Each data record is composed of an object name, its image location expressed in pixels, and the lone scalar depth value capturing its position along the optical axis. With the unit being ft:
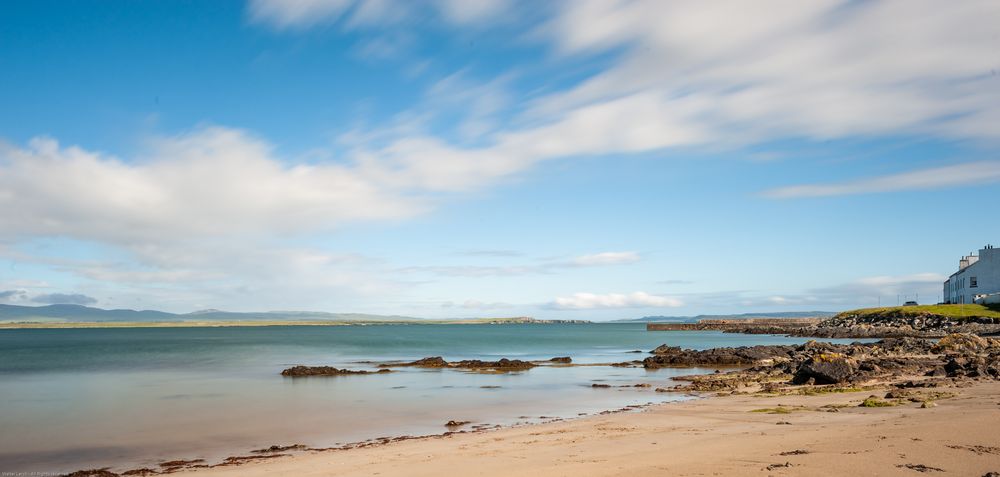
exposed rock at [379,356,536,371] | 136.56
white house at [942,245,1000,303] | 259.19
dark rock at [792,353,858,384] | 77.71
